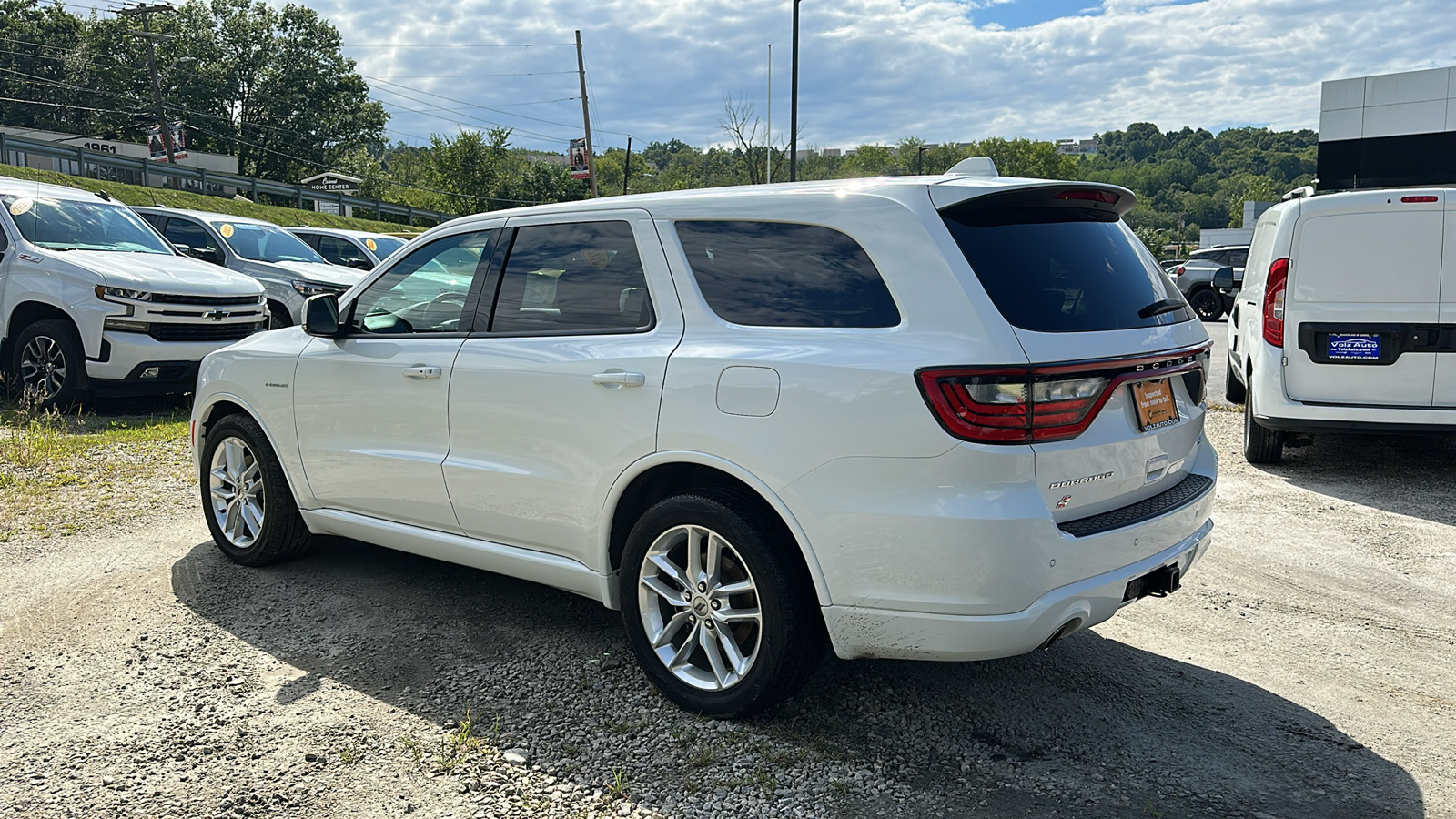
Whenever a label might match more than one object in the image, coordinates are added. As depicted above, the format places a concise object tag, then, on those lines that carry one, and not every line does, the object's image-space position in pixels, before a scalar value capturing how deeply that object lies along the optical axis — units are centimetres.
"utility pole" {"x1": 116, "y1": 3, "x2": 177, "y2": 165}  4591
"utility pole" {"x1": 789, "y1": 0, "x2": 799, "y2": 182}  3116
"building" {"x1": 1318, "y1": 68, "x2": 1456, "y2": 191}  2794
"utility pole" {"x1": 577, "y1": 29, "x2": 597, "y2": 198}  4525
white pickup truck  893
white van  693
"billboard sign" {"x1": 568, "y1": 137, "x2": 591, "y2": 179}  4569
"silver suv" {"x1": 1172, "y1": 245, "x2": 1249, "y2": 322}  2320
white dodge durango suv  301
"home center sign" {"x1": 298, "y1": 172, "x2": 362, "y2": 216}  6284
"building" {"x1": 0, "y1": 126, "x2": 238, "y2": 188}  6719
